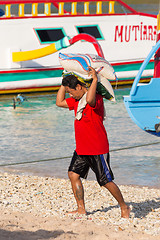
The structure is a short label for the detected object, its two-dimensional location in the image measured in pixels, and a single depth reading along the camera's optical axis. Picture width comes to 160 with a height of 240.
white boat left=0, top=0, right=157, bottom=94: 39.59
